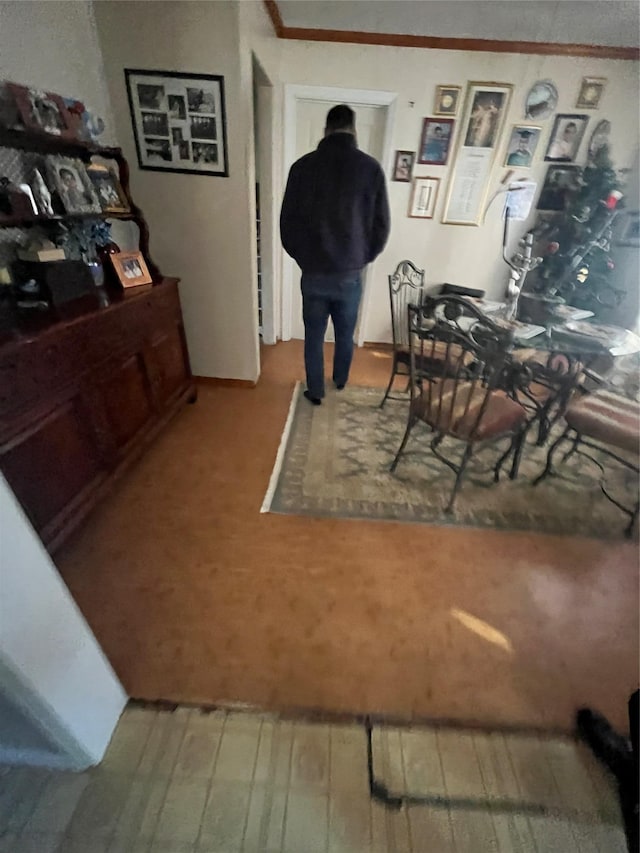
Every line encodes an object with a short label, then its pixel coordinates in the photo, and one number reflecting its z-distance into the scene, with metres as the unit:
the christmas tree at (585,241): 2.48
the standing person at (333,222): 1.80
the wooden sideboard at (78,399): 1.13
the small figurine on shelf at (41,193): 1.39
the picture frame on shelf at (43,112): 1.27
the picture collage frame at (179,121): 1.78
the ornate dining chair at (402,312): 2.20
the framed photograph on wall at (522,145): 2.58
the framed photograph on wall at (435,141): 2.56
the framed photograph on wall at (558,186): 2.67
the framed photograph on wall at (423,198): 2.73
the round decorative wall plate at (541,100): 2.46
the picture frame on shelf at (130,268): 1.73
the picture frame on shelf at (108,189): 1.67
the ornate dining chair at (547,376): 1.55
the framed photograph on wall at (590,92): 2.44
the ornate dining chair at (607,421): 1.51
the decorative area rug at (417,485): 1.67
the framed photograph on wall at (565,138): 2.54
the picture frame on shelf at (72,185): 1.47
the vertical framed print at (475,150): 2.49
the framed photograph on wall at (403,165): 2.66
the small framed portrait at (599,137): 2.55
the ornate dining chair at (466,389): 1.34
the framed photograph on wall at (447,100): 2.47
